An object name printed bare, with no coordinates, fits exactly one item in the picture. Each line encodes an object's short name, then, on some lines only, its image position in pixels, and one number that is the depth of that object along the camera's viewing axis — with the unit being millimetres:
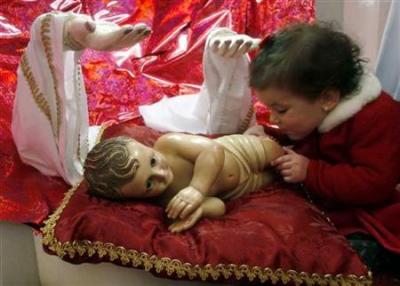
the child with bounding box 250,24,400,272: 938
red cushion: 814
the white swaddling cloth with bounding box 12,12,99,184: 995
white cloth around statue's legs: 1165
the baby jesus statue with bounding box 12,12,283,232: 877
